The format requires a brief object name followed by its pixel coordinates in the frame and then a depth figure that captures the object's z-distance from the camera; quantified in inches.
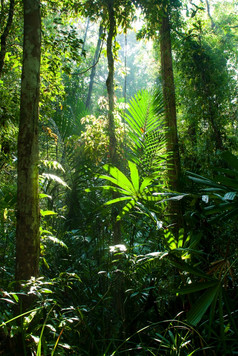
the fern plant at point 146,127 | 99.5
